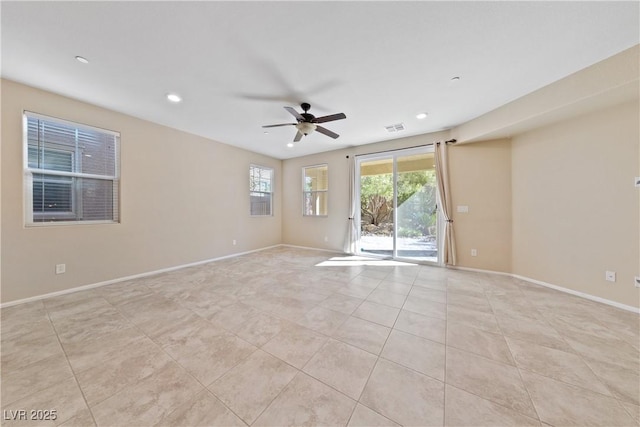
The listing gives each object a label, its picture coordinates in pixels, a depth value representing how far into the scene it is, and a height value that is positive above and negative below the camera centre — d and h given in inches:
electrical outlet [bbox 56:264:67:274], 112.4 -29.9
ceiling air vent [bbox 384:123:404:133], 155.9 +66.3
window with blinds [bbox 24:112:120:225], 107.1 +23.7
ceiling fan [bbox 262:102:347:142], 109.7 +51.7
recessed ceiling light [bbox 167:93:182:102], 113.0 +64.6
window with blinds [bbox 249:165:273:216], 224.2 +25.9
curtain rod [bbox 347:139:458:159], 161.6 +57.3
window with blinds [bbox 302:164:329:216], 231.3 +26.9
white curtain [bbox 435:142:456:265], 163.3 +7.7
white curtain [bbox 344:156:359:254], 208.4 +4.0
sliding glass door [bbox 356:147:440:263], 177.8 +7.4
